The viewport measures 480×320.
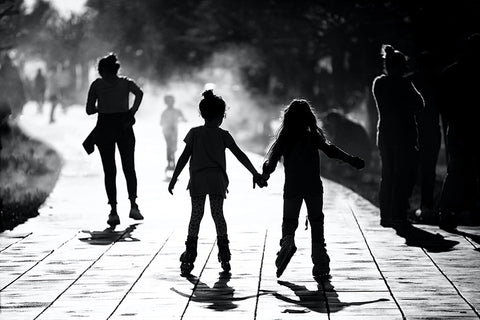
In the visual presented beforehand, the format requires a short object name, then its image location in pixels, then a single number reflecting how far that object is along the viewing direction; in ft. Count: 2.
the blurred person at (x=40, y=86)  203.31
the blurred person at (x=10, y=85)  133.69
